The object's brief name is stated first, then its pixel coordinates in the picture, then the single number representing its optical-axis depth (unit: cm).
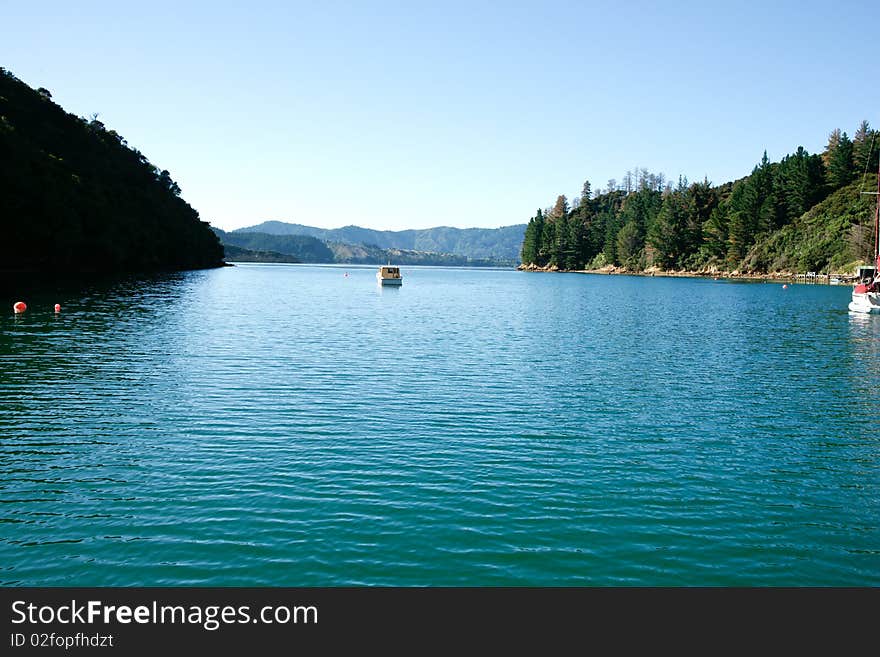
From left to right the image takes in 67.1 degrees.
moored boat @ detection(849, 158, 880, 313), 7931
